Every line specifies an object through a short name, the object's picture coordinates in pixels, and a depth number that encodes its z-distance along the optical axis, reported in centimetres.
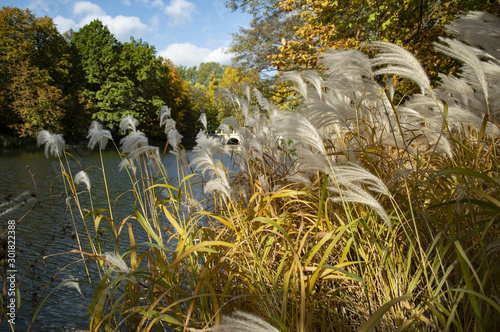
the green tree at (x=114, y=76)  3344
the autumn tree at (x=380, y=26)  574
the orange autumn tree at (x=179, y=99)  4091
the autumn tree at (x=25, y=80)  2584
